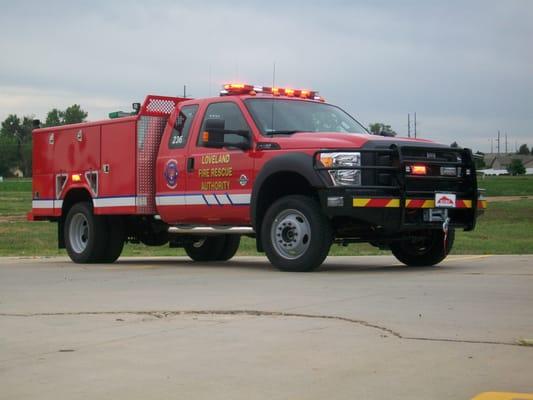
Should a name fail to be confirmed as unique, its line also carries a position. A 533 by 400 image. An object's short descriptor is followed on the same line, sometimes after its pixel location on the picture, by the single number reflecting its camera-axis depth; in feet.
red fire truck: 35.04
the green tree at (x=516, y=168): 467.52
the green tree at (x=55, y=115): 412.16
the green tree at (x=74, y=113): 383.41
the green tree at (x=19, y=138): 465.55
